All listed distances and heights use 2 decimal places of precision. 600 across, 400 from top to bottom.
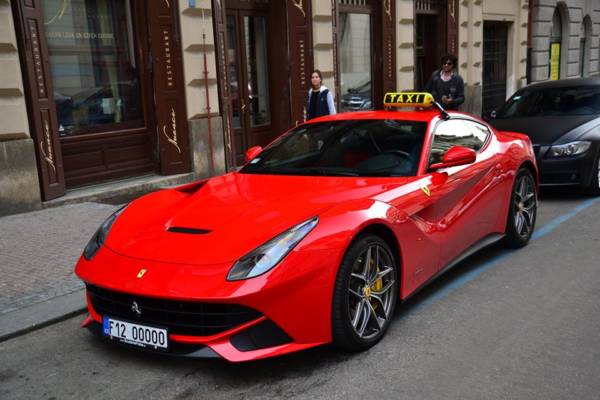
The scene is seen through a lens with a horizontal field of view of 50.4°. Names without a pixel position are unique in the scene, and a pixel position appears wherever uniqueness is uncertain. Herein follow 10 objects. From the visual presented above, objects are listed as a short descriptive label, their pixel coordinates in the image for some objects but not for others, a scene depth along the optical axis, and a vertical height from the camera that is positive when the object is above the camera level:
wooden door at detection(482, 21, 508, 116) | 19.52 -0.14
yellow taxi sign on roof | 5.40 -0.31
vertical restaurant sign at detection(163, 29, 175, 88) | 9.70 +0.24
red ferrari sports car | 3.30 -0.98
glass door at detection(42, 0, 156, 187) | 8.90 -0.13
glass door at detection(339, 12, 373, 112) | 14.00 +0.10
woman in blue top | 9.35 -0.47
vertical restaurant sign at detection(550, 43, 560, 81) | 23.17 -0.17
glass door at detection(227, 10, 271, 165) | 11.39 -0.14
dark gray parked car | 8.01 -0.91
